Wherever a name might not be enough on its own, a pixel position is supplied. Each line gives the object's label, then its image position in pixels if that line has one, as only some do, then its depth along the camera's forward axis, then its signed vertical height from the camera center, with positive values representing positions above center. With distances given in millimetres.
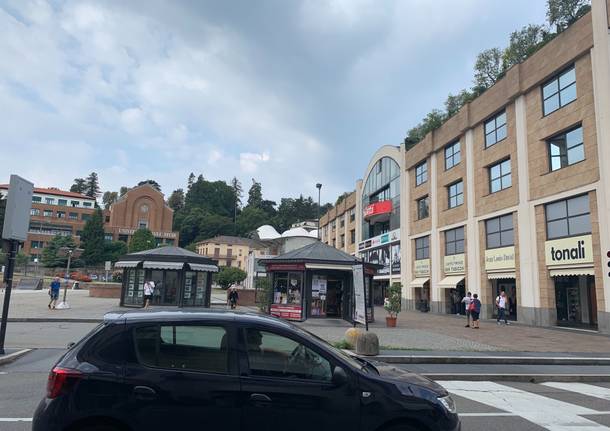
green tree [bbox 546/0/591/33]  38062 +24472
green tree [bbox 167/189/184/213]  157250 +30218
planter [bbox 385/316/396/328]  21520 -1281
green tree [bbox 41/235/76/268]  75062 +5459
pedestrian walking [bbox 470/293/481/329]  21500 -592
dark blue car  3863 -818
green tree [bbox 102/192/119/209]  157062 +30597
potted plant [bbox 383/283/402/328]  21422 -435
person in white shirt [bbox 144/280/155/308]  24719 -176
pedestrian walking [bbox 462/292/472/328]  22262 -293
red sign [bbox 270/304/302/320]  22359 -946
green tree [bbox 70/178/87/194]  153625 +33125
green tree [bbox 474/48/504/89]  48500 +24372
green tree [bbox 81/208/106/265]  85938 +8262
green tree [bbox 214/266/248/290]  41344 +1286
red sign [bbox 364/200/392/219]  45969 +8822
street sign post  10453 +1477
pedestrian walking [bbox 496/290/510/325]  23781 -419
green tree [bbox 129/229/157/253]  86750 +8926
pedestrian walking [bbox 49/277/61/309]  23688 -257
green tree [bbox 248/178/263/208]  164375 +34893
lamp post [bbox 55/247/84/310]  24969 -1125
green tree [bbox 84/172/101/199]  153000 +32887
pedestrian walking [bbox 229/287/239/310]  28953 -365
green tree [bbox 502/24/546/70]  43938 +24834
